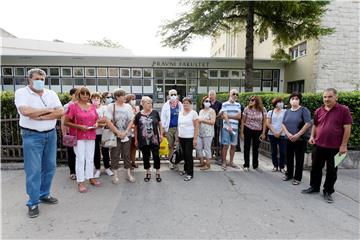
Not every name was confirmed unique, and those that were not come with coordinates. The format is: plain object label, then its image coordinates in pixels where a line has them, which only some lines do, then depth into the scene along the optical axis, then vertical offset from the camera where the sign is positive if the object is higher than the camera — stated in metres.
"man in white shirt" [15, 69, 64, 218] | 3.32 -0.34
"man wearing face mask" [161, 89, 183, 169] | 5.25 -0.35
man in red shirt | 3.95 -0.60
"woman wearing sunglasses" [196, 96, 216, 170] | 5.36 -0.66
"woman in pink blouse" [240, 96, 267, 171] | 5.43 -0.53
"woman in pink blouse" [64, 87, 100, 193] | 4.12 -0.49
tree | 12.97 +4.63
